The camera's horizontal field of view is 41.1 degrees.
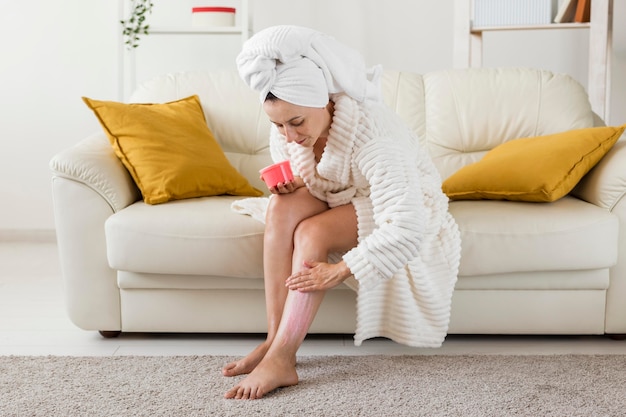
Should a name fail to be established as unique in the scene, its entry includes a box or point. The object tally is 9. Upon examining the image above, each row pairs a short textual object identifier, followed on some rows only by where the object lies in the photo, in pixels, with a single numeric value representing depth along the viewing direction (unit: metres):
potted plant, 3.78
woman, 1.94
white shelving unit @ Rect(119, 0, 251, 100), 3.74
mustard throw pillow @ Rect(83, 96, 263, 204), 2.55
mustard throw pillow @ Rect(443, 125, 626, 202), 2.46
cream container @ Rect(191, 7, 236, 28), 3.76
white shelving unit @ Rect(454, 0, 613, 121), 3.48
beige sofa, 2.30
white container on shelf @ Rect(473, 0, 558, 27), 3.62
